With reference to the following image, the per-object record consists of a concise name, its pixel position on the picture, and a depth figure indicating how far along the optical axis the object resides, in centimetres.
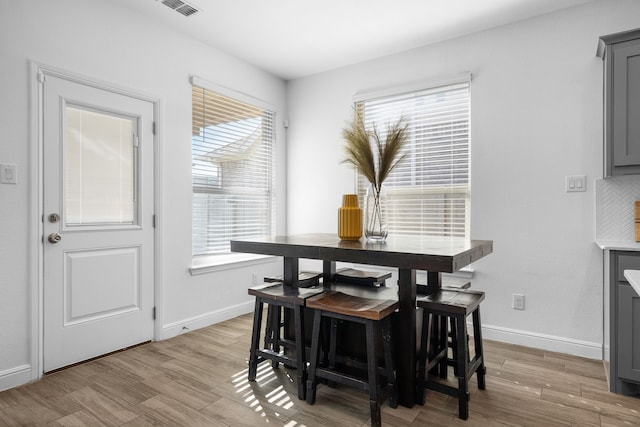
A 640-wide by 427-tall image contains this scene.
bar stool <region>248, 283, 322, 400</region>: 222
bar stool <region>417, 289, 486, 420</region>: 200
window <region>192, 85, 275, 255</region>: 363
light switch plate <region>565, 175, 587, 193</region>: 289
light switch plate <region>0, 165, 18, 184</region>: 232
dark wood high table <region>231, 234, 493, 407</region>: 178
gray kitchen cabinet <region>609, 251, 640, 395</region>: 227
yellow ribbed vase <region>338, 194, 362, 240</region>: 240
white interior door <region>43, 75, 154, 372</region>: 257
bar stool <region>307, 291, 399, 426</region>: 193
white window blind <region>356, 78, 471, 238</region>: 346
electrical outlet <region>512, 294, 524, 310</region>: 314
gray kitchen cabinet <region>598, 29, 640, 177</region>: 240
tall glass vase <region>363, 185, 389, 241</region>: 233
